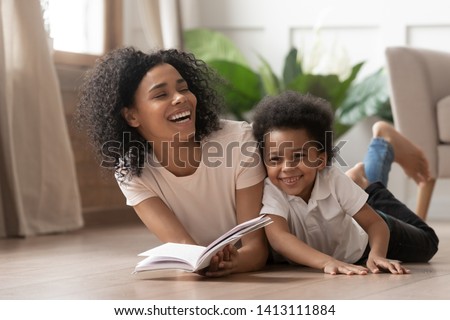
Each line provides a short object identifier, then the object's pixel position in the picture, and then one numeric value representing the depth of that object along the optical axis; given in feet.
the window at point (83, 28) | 25.31
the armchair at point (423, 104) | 24.09
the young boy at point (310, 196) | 12.68
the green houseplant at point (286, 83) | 28.95
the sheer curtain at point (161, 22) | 28.69
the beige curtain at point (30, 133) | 20.94
